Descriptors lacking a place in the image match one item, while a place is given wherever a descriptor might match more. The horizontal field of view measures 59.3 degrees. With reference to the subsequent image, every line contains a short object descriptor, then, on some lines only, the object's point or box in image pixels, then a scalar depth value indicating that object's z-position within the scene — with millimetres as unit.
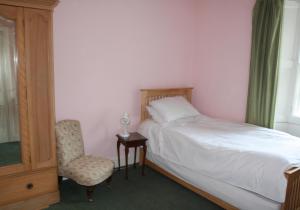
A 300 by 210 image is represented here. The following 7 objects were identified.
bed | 2143
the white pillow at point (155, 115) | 3535
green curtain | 3180
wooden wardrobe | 2305
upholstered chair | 2732
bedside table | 3293
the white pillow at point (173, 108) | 3557
